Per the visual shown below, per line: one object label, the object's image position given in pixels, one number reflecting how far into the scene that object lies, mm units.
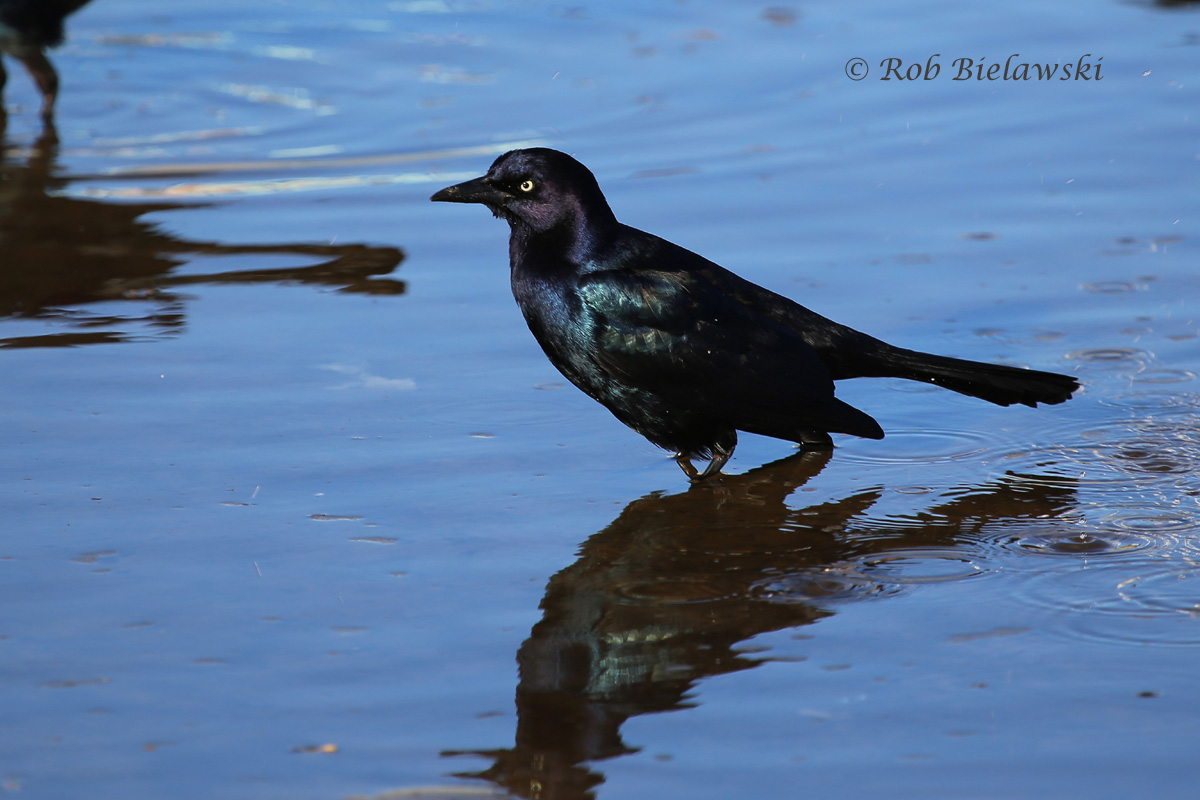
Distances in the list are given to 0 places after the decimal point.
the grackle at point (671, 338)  8570
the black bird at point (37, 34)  17797
